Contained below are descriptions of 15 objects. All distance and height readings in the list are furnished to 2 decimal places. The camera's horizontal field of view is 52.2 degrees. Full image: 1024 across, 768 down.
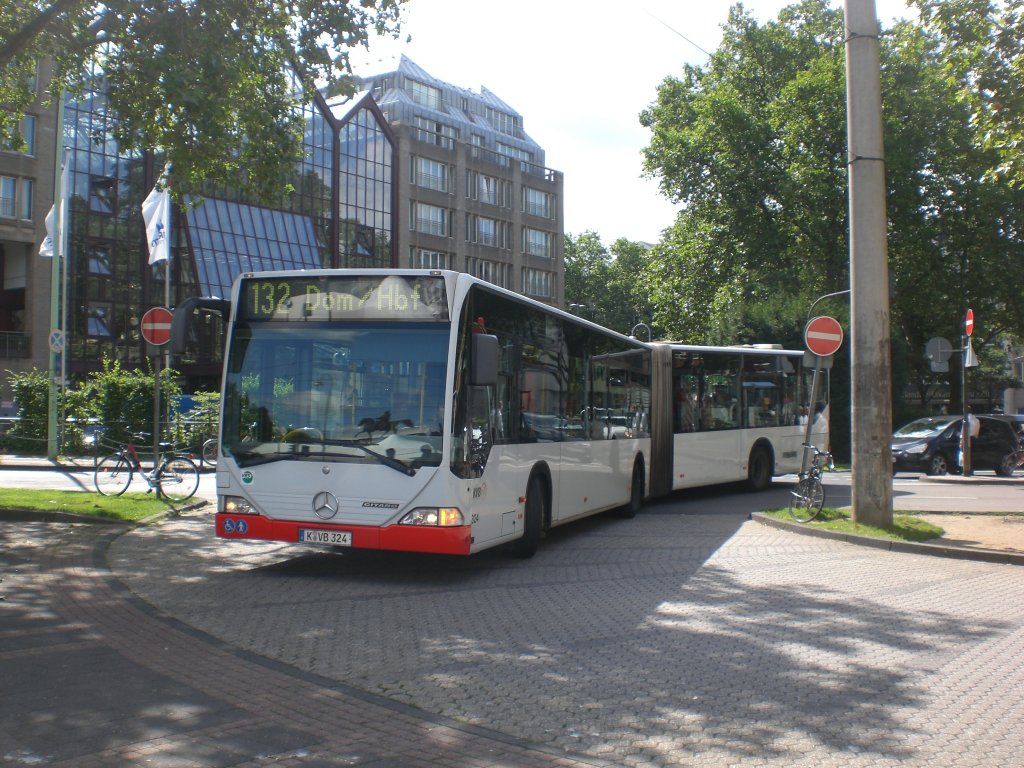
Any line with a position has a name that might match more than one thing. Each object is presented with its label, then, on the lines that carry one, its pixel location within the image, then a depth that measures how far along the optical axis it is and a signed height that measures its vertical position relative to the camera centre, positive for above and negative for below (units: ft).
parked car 87.92 -1.74
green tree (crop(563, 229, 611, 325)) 319.27 +47.48
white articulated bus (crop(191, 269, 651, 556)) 30.09 +0.31
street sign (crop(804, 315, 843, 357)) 48.03 +4.13
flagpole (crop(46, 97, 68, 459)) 87.20 +8.79
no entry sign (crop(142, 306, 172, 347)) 51.26 +4.77
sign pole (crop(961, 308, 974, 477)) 85.35 -1.28
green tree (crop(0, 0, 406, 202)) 44.78 +16.90
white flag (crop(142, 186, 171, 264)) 92.79 +17.57
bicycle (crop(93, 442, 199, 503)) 52.90 -2.73
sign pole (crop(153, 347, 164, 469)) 51.69 +0.86
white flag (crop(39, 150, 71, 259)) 88.02 +16.93
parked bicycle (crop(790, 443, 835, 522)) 46.93 -3.16
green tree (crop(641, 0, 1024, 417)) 130.11 +30.14
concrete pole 43.88 +6.44
